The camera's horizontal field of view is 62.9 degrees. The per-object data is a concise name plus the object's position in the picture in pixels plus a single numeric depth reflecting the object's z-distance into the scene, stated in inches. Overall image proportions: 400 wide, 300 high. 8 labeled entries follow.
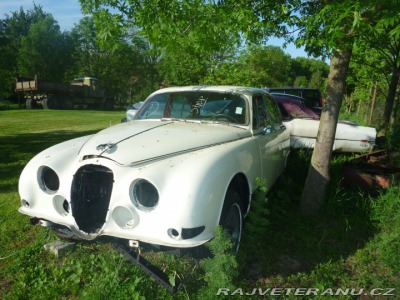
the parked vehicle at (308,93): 532.5
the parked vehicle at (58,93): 968.3
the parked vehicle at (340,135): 266.1
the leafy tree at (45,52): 1373.0
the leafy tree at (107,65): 1608.0
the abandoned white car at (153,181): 93.4
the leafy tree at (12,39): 1134.4
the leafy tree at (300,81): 2506.2
